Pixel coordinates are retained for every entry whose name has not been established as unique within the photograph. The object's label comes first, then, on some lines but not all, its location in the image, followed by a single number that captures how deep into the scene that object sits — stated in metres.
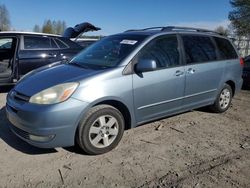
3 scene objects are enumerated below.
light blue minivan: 2.43
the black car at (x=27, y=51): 4.72
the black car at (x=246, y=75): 5.58
